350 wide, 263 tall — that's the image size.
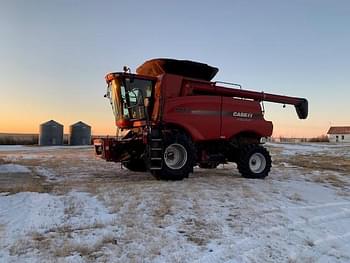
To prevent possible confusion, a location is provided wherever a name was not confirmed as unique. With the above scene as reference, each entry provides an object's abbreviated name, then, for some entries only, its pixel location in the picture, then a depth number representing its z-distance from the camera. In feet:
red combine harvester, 35.45
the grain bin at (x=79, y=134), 159.33
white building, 301.12
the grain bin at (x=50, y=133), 152.66
